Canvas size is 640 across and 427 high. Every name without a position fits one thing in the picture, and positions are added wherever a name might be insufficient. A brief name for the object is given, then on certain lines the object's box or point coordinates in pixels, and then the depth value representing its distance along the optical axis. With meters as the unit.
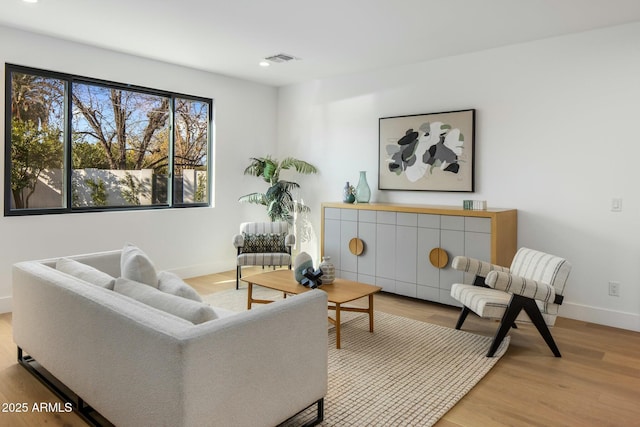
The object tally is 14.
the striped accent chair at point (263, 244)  4.86
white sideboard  4.02
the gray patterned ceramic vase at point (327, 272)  3.57
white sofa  1.60
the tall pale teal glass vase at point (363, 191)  5.16
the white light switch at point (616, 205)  3.71
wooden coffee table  3.21
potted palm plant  5.71
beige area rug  2.30
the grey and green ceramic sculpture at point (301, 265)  3.52
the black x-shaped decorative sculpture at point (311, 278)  3.45
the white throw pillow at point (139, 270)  2.30
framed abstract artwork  4.57
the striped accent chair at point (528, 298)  2.98
